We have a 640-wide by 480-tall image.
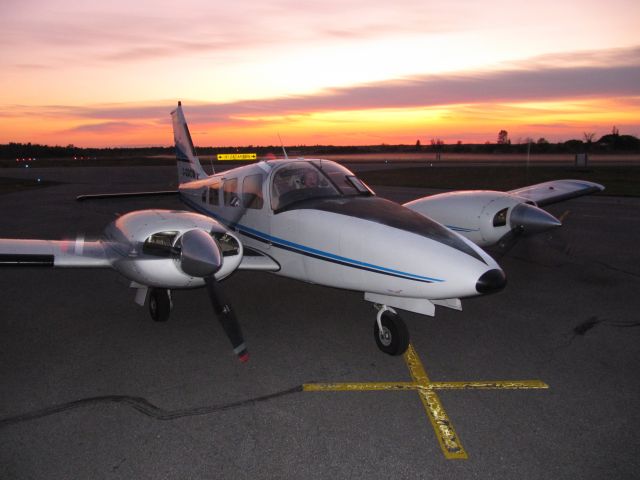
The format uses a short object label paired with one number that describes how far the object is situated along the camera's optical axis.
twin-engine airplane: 6.05
